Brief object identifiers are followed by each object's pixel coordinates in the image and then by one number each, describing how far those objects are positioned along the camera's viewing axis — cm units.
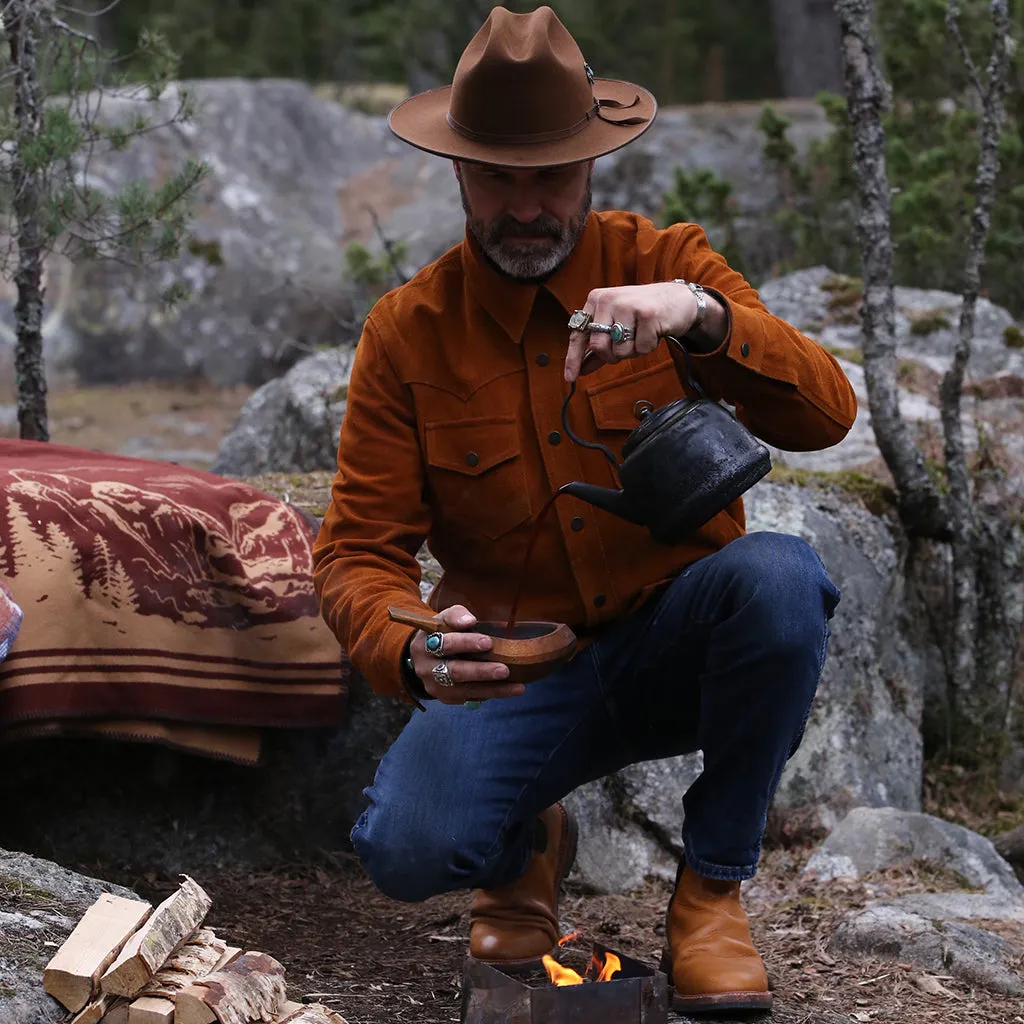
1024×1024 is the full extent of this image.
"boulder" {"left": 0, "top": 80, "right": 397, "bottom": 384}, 1027
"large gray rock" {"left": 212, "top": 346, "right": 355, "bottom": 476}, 576
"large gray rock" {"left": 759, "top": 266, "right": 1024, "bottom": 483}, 547
